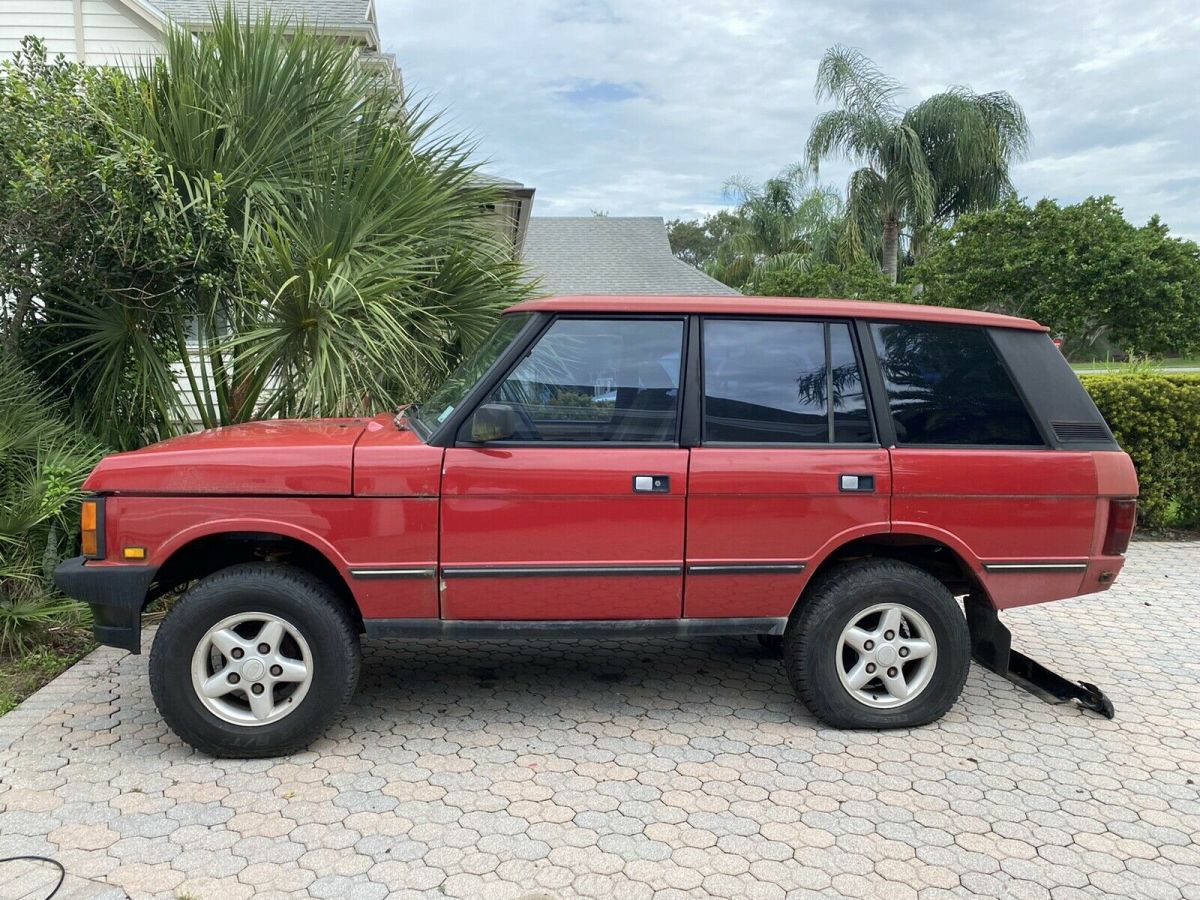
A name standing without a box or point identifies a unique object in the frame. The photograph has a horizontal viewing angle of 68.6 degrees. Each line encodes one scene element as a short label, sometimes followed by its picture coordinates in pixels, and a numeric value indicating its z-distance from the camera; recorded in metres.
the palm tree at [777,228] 31.02
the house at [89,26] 10.28
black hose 2.86
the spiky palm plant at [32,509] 4.85
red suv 3.57
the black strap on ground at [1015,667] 4.08
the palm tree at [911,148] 23.83
